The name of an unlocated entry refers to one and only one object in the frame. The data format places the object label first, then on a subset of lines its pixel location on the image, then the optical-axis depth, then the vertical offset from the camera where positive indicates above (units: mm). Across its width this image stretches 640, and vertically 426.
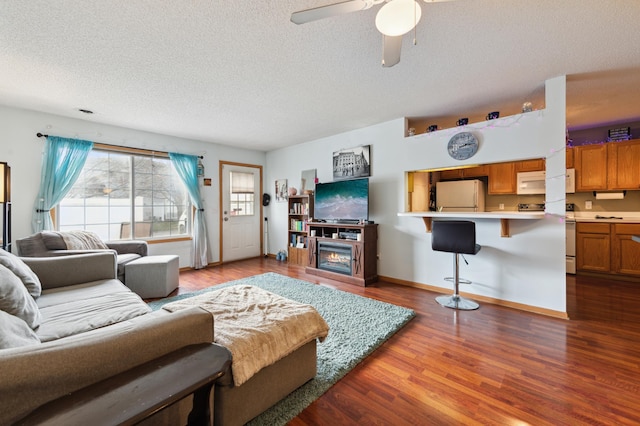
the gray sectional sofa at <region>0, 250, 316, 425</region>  733 -526
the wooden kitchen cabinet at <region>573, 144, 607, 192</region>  3996 +724
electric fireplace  4059 -723
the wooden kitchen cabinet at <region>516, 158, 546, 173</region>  4309 +788
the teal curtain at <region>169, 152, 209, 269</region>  4672 +154
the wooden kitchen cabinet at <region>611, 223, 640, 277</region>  3760 -558
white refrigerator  4461 +297
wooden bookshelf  5090 -328
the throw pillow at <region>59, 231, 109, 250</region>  3003 -330
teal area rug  1546 -1072
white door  5363 +46
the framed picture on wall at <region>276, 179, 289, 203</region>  5637 +511
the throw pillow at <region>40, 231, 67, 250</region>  2861 -305
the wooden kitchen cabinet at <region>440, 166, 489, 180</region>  4844 +768
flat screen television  3996 +198
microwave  4234 +507
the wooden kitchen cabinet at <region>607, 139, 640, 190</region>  3779 +709
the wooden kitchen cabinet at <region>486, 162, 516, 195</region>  4539 +608
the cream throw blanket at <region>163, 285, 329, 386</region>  1322 -663
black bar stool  2793 -331
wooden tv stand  3842 -582
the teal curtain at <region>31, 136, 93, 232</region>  3428 +560
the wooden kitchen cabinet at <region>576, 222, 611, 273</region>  3959 -543
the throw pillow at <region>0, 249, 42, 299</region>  1776 -425
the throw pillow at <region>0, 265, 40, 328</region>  1394 -486
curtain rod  3438 +1063
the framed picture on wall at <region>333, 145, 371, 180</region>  4207 +853
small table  657 -523
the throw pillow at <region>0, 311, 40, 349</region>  1035 -529
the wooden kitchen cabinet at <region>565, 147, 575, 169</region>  4238 +898
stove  4511 +96
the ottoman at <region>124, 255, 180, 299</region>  3160 -792
